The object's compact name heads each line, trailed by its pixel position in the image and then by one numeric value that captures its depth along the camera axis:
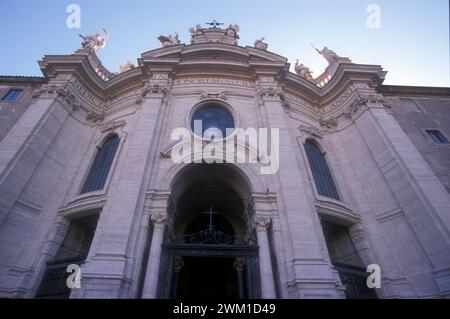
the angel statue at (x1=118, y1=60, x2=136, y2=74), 18.06
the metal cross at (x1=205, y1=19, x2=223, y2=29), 19.63
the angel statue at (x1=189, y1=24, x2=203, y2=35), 19.02
